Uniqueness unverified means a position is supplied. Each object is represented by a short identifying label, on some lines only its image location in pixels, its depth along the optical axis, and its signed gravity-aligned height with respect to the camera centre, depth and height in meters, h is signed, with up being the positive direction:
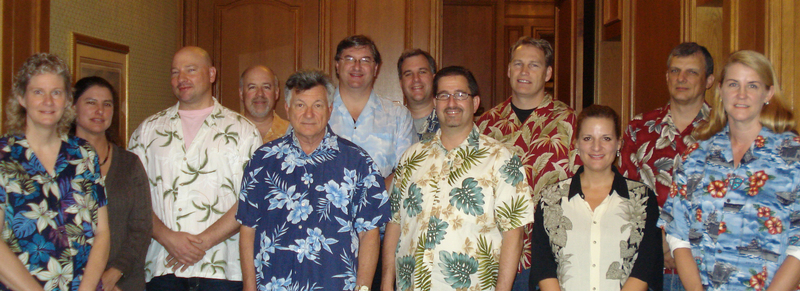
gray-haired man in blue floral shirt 2.24 -0.25
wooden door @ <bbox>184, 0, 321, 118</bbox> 5.04 +0.91
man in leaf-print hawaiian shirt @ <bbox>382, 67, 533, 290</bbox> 2.26 -0.26
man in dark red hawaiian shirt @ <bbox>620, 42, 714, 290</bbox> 2.56 +0.10
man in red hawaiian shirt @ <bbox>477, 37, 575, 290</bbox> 2.61 +0.10
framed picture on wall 3.48 +0.48
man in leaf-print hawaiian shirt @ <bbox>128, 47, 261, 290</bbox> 2.60 -0.21
